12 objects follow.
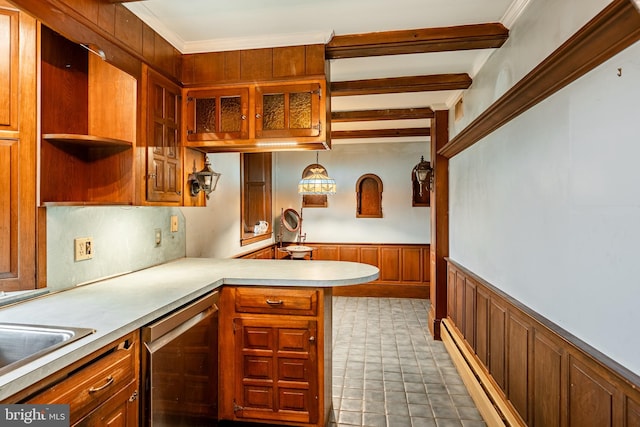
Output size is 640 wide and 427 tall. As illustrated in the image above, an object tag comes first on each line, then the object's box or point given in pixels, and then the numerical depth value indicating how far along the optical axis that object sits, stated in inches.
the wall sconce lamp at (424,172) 159.8
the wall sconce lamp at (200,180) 99.0
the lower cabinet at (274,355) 80.4
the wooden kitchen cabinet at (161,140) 80.4
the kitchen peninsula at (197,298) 52.1
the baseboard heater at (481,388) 81.4
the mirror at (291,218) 235.7
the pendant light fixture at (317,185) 176.6
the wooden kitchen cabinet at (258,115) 91.2
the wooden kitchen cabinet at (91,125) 72.7
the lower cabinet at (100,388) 40.3
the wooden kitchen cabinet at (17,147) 63.2
